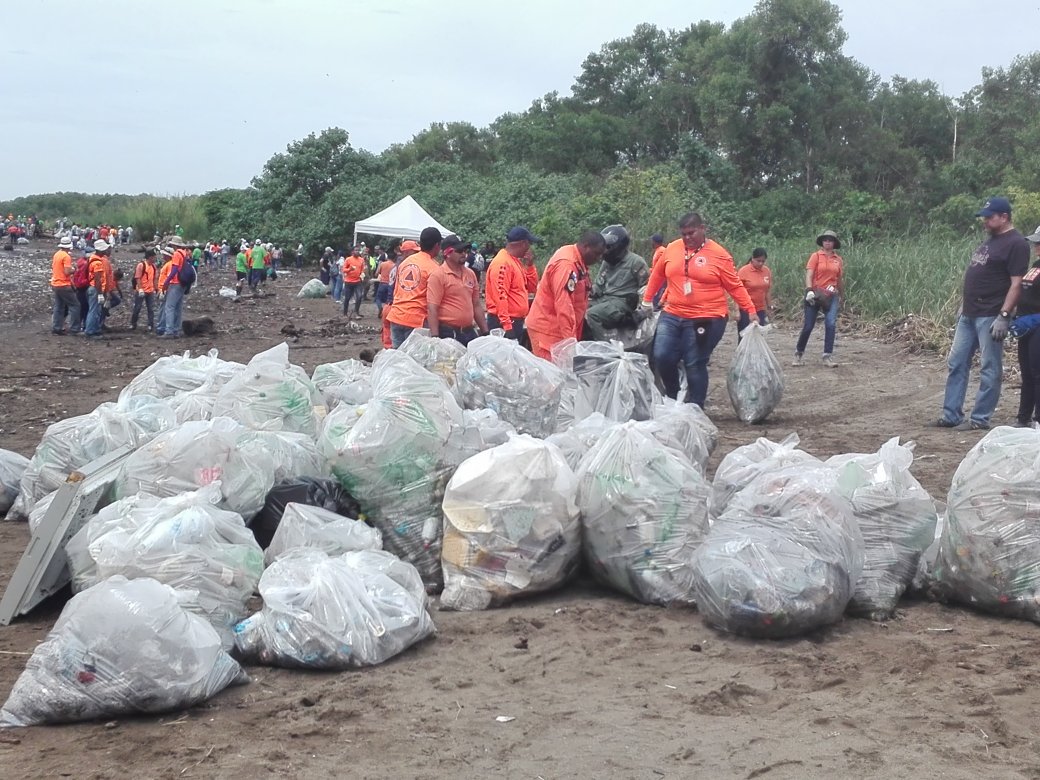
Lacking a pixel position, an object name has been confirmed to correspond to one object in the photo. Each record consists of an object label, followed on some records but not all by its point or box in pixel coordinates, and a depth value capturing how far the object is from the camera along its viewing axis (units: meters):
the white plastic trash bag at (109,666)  3.22
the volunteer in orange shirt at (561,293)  6.93
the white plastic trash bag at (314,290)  29.42
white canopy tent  25.16
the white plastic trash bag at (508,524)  4.21
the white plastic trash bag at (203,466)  4.51
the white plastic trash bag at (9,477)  5.79
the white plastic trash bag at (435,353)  6.17
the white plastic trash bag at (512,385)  5.59
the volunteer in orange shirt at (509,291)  8.25
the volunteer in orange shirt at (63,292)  15.65
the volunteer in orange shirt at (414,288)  7.45
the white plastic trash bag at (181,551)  3.86
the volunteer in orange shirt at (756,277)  11.53
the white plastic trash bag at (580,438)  4.76
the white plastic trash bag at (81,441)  5.42
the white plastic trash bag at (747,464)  4.66
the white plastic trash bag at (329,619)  3.62
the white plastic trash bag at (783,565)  3.70
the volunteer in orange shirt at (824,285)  11.74
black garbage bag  4.60
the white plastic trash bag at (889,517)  4.10
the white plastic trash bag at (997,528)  3.84
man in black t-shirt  7.31
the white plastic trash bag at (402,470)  4.53
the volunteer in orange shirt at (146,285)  17.20
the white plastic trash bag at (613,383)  6.17
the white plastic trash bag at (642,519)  4.23
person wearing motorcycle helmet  7.89
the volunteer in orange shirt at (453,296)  7.28
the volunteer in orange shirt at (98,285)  15.66
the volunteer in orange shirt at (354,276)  21.70
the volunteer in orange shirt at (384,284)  18.20
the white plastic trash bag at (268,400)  5.36
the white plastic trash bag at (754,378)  8.24
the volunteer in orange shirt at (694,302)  7.59
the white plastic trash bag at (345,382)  5.77
